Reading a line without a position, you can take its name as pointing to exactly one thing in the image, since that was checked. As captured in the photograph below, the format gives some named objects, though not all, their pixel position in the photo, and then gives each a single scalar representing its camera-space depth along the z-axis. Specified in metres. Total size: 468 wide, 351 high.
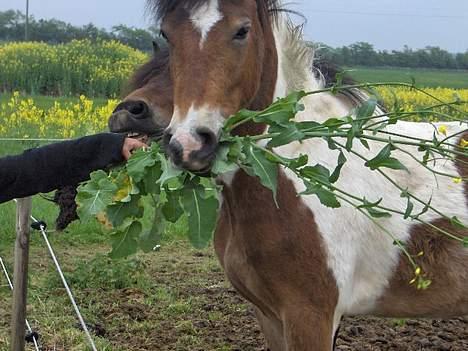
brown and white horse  2.92
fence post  4.19
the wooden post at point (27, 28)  21.71
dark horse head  3.58
